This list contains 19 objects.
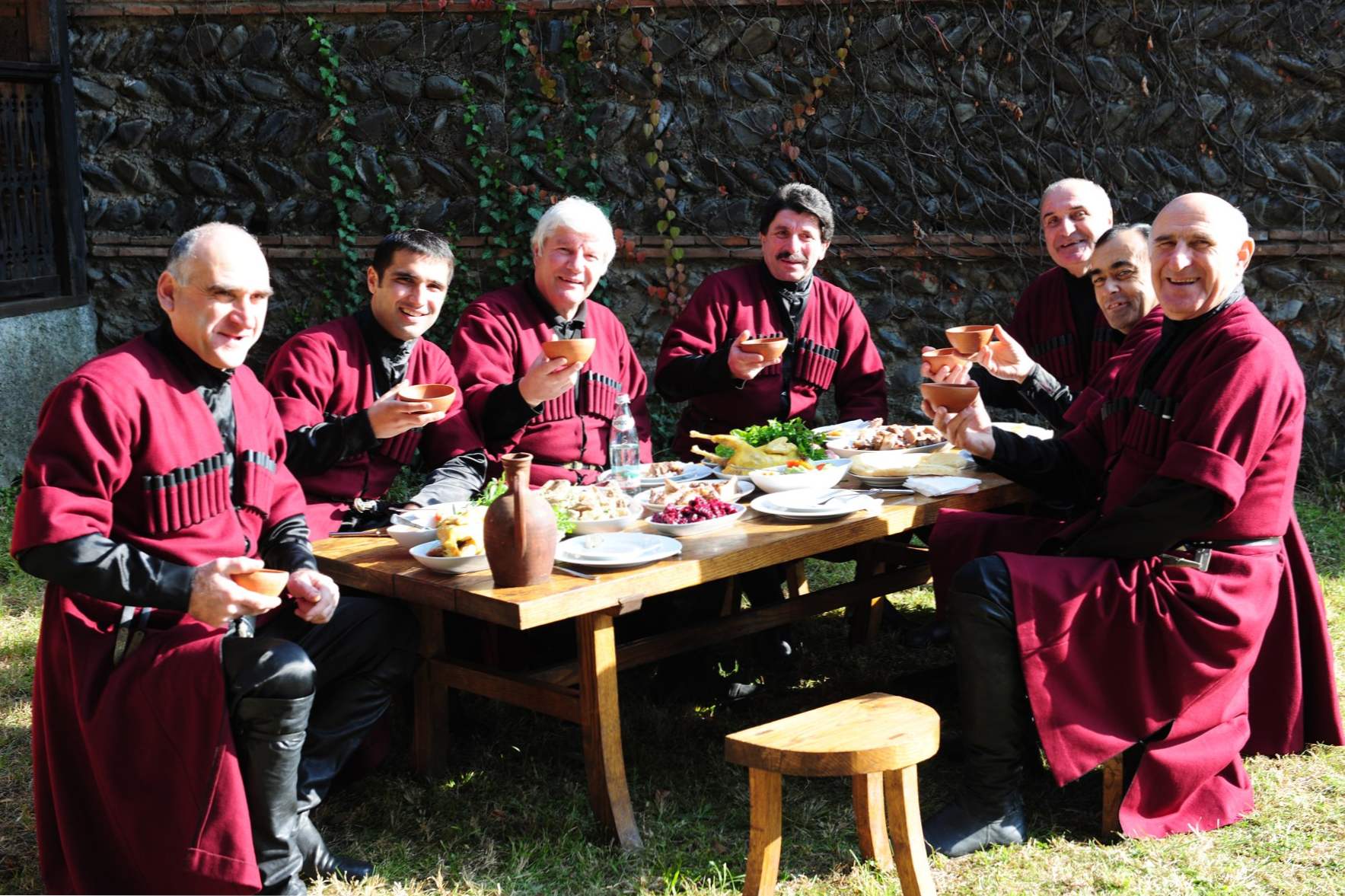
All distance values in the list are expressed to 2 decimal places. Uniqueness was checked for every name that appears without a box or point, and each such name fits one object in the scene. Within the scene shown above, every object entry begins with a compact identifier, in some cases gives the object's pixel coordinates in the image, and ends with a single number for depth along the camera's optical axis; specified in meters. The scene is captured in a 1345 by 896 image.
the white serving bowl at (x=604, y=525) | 3.72
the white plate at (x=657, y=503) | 3.92
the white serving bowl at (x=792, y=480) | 4.20
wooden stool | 3.06
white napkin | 4.26
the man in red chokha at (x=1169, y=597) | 3.55
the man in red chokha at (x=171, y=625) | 3.02
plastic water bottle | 4.57
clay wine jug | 3.27
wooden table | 3.33
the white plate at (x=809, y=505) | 3.92
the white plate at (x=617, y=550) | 3.47
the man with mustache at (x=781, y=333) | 5.56
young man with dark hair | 4.17
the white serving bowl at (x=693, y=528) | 3.76
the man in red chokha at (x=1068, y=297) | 5.56
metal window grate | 7.98
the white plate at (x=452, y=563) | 3.44
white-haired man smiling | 4.84
